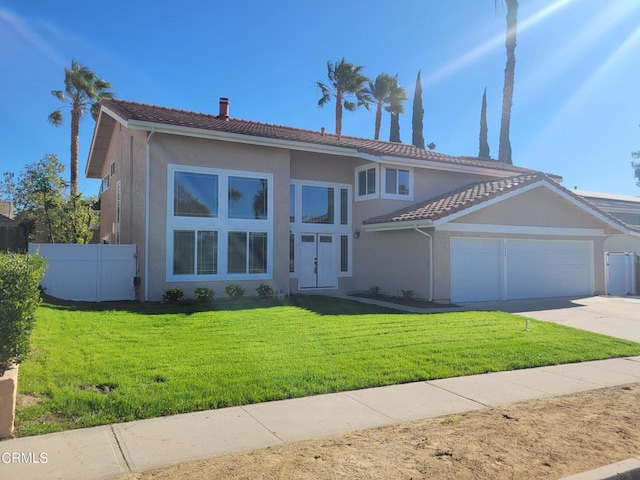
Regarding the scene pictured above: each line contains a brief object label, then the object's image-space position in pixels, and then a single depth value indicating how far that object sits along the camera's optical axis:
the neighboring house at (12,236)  25.33
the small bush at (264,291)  15.07
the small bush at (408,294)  15.77
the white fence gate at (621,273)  20.27
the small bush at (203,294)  13.98
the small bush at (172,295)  13.65
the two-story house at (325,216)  14.40
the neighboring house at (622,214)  24.09
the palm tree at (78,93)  30.23
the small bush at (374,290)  17.22
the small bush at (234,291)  14.55
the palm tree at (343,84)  34.94
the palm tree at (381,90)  38.06
